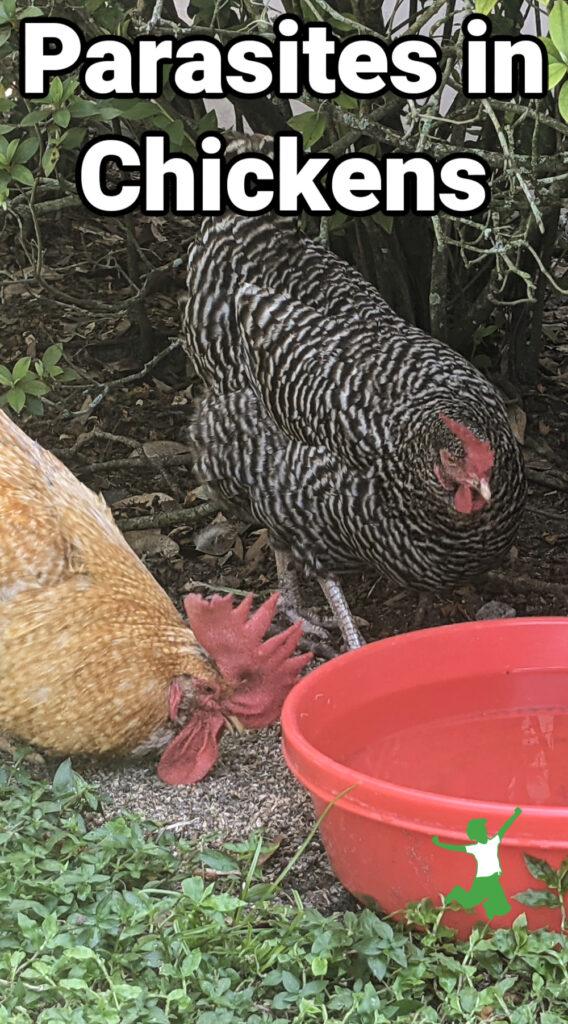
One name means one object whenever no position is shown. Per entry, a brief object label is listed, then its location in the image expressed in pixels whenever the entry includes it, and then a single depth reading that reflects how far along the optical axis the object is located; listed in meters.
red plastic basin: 2.30
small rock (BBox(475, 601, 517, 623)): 4.33
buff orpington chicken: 3.02
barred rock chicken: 3.46
